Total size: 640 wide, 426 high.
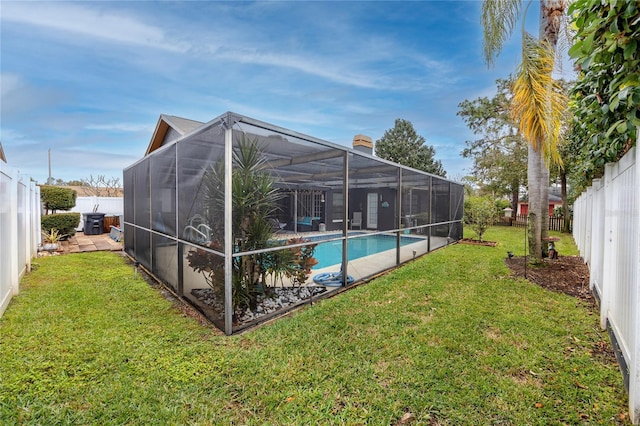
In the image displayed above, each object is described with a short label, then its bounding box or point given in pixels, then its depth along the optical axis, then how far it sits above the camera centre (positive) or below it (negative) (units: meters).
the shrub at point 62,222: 9.21 -0.52
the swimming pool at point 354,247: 4.93 -0.72
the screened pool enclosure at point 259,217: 3.50 -0.16
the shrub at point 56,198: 10.46 +0.27
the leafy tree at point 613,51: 1.61 +0.94
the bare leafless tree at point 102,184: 20.22 +1.45
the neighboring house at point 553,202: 27.80 +0.77
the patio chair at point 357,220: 5.63 -0.22
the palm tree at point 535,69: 5.70 +2.65
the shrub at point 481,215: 10.25 -0.18
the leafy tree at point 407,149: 23.27 +4.64
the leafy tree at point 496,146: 16.56 +3.68
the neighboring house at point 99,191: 19.83 +0.96
